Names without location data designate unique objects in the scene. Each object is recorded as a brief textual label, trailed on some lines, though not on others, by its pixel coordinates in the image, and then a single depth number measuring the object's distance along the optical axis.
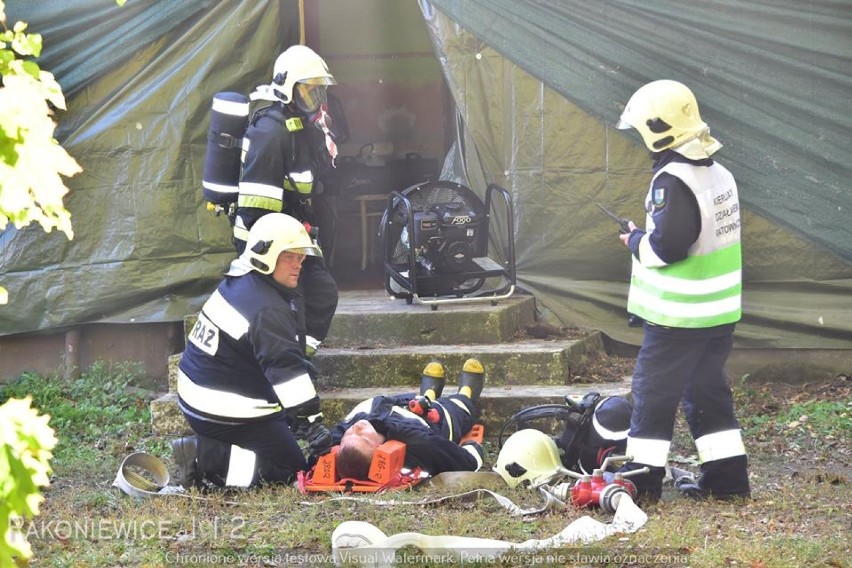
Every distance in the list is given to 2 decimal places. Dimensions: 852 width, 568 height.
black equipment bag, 11.81
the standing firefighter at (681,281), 10.52
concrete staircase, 14.50
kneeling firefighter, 11.51
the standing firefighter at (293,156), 13.77
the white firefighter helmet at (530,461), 11.63
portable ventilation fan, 15.55
